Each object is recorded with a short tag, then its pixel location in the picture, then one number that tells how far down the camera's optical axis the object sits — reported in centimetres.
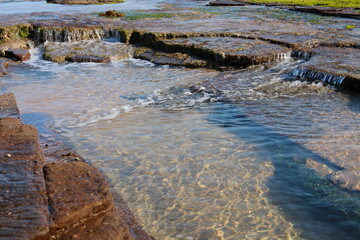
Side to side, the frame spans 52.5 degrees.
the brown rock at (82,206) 285
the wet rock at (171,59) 1144
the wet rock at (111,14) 1991
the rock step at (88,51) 1268
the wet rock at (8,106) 576
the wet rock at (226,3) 2805
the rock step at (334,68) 844
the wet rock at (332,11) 1934
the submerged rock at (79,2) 3164
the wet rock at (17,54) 1320
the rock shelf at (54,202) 279
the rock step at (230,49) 1086
